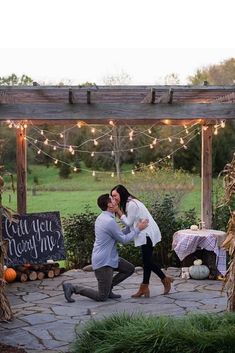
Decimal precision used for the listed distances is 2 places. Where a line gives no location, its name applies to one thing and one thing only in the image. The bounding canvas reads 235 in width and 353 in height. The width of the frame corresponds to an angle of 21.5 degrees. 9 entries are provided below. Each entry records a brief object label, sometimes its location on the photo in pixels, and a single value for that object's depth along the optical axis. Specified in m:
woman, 8.03
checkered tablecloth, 9.39
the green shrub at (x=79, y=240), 10.77
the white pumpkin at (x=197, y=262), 9.61
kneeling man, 7.92
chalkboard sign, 9.78
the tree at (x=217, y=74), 27.53
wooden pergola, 7.89
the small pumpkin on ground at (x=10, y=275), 9.24
